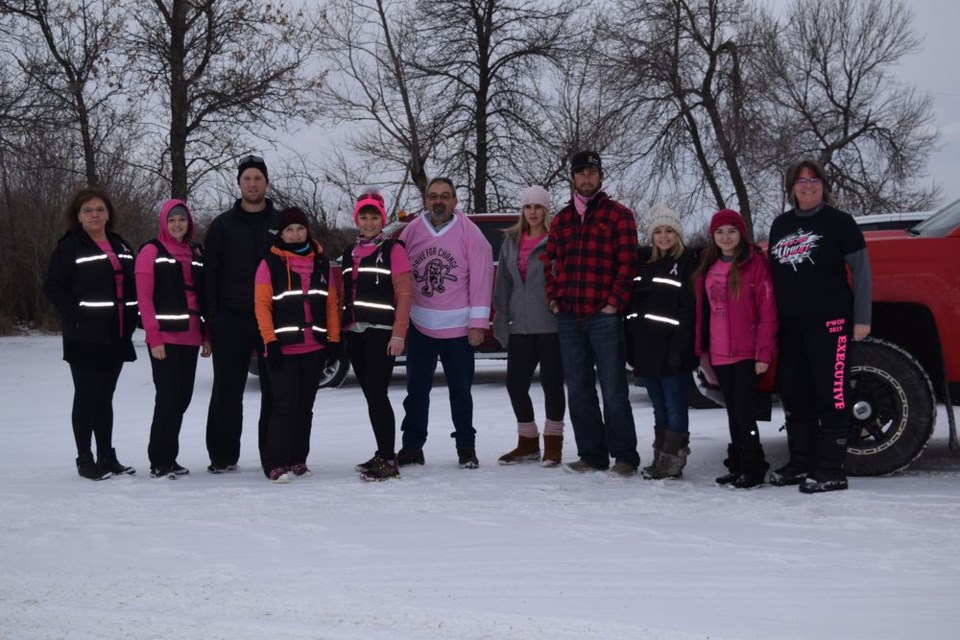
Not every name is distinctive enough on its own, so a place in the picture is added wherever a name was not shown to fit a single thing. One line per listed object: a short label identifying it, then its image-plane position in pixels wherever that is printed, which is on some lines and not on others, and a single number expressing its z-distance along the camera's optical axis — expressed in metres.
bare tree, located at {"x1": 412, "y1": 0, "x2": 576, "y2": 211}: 23.59
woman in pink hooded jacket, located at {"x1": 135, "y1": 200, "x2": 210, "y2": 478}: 6.66
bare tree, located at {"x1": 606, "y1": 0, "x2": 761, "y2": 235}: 23.62
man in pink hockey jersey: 6.92
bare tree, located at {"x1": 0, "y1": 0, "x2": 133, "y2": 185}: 20.66
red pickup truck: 6.20
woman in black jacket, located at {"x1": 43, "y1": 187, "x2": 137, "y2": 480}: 6.64
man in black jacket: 6.72
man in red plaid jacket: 6.48
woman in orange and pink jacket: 6.49
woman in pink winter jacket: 6.14
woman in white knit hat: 6.31
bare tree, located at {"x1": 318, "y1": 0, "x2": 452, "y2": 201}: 23.75
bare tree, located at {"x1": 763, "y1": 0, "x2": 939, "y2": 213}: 26.52
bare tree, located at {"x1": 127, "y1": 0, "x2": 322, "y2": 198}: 20.73
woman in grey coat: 6.91
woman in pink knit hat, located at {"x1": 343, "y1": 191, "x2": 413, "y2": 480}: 6.60
